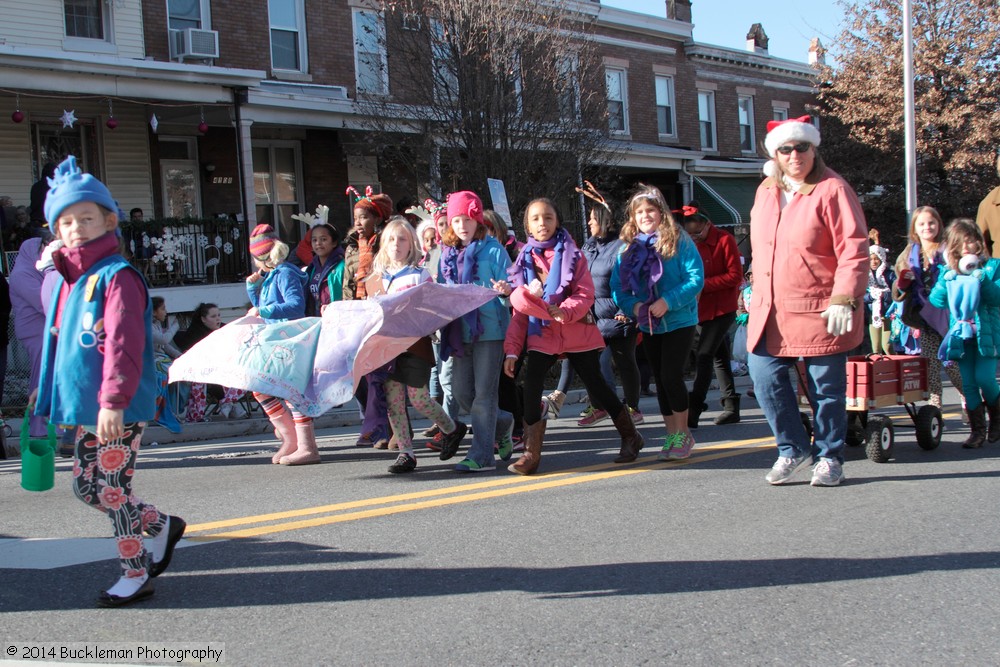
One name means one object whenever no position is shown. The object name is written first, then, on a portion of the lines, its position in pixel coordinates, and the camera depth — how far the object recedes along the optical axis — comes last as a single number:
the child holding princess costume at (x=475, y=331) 7.38
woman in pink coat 6.18
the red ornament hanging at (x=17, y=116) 16.19
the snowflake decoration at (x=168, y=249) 17.08
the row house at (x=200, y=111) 17.27
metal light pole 22.80
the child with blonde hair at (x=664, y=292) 7.70
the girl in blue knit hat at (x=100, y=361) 4.34
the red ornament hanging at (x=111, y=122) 16.89
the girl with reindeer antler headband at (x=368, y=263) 8.50
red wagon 7.28
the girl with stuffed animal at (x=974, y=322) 7.91
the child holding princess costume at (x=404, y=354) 7.66
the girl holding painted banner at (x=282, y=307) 8.09
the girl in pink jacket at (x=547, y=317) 7.17
